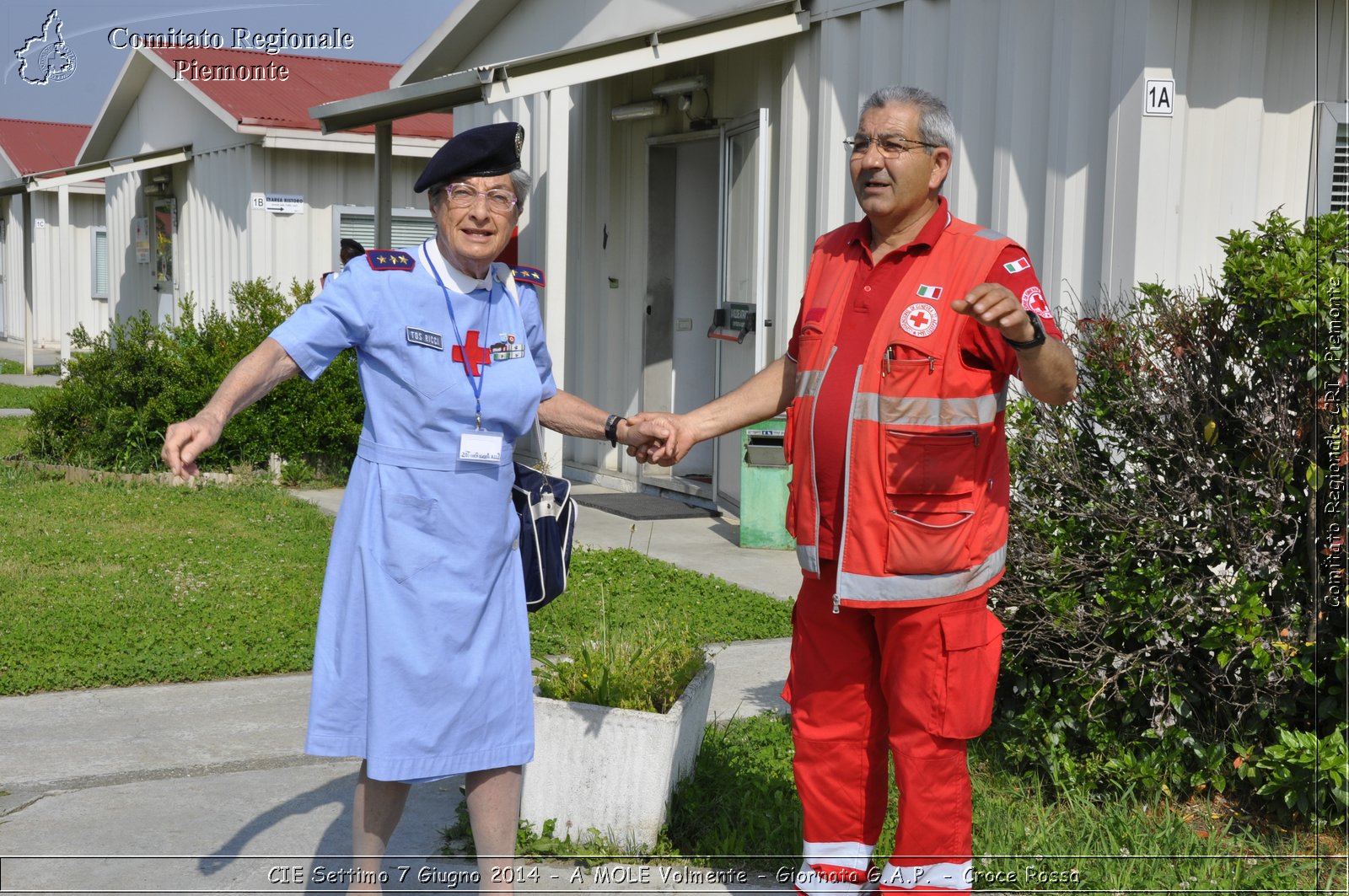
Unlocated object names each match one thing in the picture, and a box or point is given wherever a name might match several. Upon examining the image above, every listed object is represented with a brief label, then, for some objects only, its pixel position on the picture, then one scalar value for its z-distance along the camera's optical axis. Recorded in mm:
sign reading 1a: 6141
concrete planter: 4016
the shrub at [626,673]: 4137
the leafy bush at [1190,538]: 3994
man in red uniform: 3242
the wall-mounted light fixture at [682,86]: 10164
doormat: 10047
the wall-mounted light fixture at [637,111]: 10633
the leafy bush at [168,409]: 11258
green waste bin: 8883
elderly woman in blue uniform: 3355
